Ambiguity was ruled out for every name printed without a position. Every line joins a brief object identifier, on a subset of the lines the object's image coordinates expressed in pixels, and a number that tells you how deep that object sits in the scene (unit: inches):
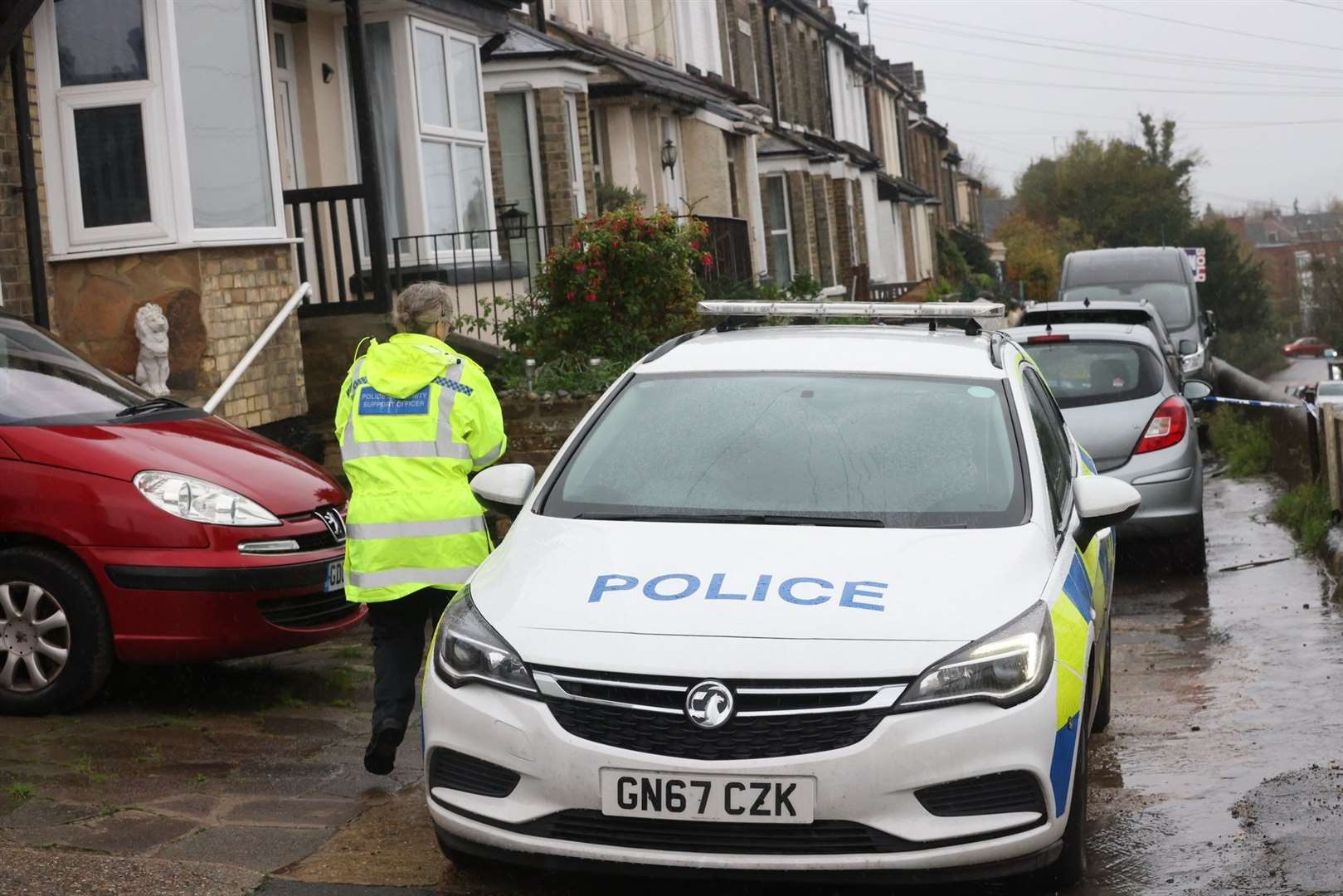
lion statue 471.8
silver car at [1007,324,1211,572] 412.5
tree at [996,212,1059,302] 2554.1
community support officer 232.2
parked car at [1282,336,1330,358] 3727.9
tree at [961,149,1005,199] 4156.5
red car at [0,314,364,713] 270.8
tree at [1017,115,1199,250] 3070.9
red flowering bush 537.6
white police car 168.9
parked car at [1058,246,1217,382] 901.2
